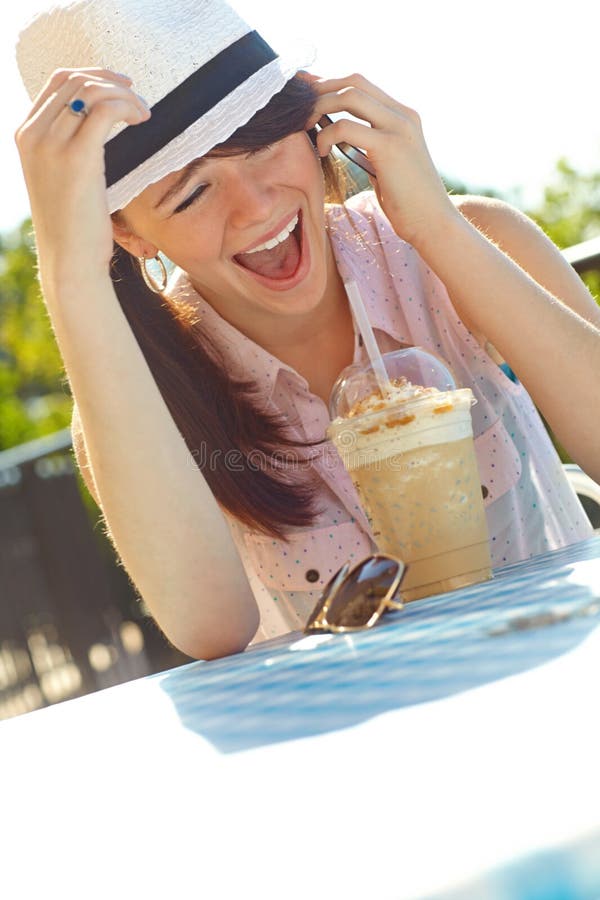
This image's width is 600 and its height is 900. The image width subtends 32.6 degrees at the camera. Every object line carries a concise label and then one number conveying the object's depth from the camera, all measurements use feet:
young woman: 4.98
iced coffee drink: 4.66
